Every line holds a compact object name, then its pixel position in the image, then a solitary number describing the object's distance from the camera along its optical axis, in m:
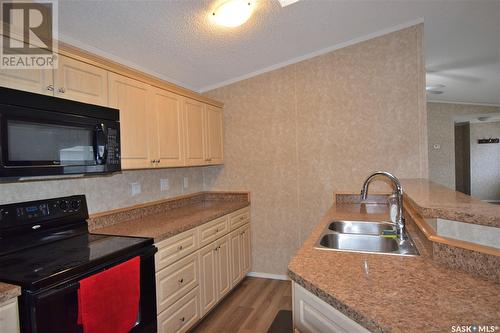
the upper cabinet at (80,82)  1.65
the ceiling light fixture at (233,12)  1.91
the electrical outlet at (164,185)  2.96
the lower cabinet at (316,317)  0.96
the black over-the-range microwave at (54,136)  1.34
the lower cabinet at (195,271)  1.99
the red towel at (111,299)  1.33
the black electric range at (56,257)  1.19
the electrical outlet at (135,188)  2.57
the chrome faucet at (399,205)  1.67
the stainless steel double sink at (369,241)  1.60
